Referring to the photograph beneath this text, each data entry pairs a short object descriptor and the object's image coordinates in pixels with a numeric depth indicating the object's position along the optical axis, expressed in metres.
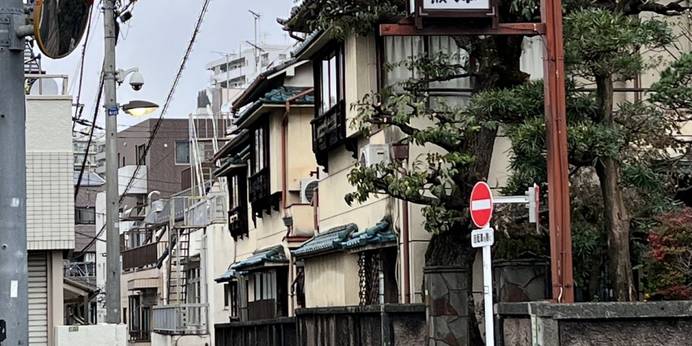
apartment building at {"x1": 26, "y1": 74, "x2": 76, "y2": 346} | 21.33
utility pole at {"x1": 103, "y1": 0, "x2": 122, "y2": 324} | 22.12
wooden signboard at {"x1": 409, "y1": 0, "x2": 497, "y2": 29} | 15.23
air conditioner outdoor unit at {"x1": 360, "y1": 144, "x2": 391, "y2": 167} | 23.17
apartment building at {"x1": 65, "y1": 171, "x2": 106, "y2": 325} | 69.06
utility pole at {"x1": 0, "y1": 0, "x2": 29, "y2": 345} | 9.11
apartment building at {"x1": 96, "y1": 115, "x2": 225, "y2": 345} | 56.75
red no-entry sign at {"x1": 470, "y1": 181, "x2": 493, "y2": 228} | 13.49
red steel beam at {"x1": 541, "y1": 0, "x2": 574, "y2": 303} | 14.85
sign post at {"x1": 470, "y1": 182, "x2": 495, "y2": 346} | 13.12
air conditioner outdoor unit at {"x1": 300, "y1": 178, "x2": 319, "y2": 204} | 36.24
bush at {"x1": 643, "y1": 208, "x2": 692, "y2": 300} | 17.80
